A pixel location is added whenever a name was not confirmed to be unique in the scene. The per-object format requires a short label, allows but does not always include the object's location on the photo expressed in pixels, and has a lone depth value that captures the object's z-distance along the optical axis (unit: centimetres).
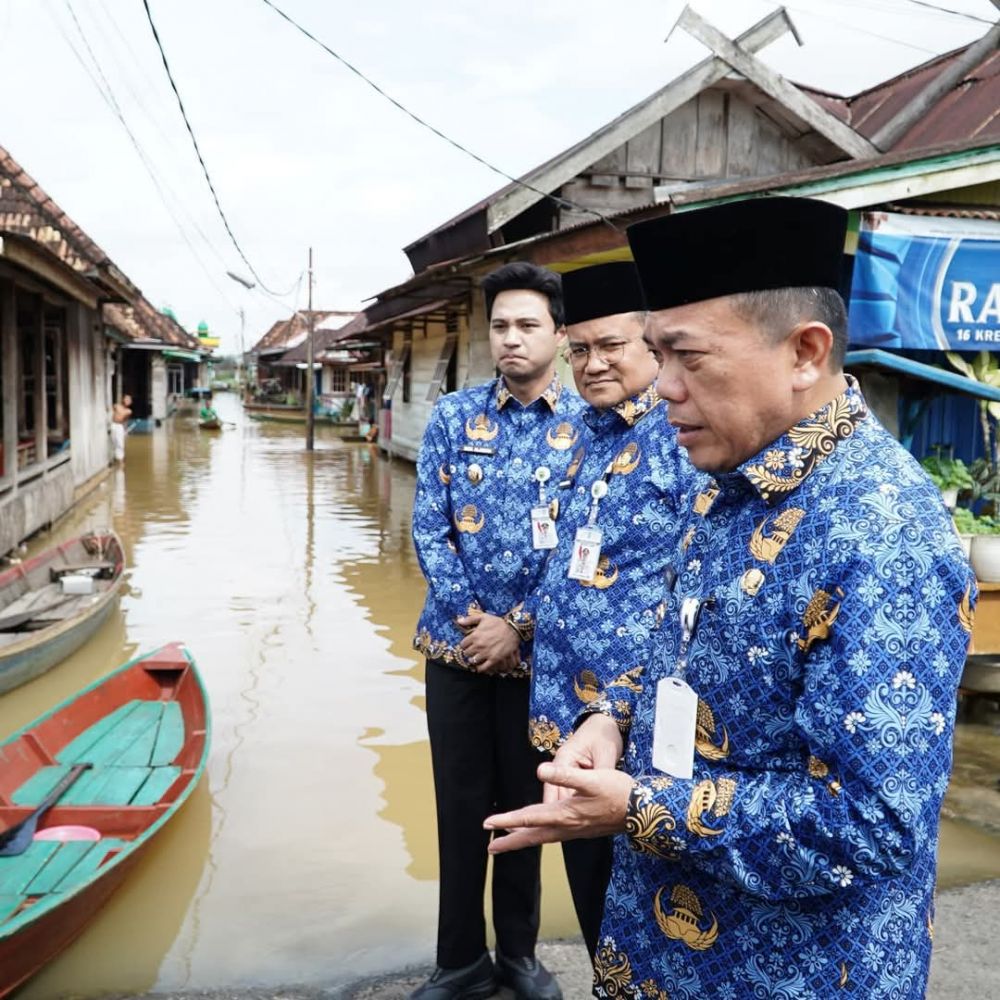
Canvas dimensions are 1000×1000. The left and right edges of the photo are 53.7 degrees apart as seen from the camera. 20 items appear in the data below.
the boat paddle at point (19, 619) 737
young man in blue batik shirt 301
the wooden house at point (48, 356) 1024
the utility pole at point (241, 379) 7769
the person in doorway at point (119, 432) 2072
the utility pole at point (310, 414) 2645
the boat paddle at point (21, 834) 387
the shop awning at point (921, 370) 599
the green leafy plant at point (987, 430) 632
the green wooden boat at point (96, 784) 329
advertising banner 627
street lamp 2645
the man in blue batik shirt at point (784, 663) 124
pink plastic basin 402
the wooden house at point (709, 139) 1107
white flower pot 521
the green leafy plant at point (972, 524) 558
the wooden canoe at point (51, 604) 659
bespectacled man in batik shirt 240
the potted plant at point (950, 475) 614
